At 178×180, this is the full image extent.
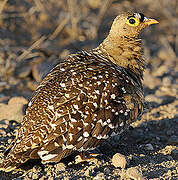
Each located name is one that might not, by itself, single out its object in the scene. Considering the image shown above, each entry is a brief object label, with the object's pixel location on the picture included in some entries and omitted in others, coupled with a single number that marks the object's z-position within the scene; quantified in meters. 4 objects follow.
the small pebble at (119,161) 8.10
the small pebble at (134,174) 7.30
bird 7.55
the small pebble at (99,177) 7.40
